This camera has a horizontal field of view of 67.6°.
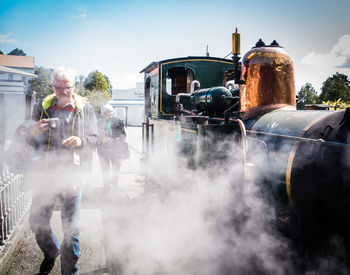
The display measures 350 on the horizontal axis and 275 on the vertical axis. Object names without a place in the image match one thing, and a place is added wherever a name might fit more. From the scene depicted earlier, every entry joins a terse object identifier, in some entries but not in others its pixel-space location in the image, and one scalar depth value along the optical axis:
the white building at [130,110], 30.00
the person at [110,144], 5.02
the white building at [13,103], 3.44
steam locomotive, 1.82
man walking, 2.27
